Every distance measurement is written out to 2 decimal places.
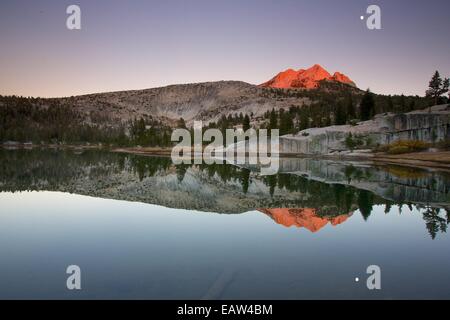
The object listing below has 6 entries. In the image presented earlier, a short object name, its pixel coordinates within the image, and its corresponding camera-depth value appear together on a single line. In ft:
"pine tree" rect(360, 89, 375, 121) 383.24
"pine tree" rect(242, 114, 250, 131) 488.85
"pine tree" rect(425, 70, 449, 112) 356.79
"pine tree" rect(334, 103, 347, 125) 404.98
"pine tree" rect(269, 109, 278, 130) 441.56
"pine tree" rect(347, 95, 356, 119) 416.05
